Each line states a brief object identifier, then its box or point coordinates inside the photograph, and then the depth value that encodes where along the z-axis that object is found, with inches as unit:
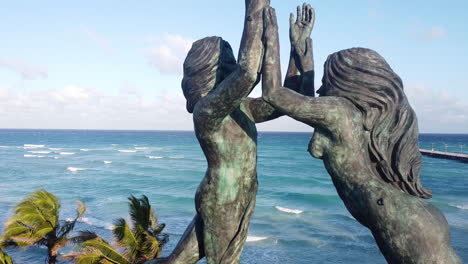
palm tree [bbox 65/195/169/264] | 316.5
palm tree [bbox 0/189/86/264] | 346.6
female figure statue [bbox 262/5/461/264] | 136.7
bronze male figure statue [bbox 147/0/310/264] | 155.5
